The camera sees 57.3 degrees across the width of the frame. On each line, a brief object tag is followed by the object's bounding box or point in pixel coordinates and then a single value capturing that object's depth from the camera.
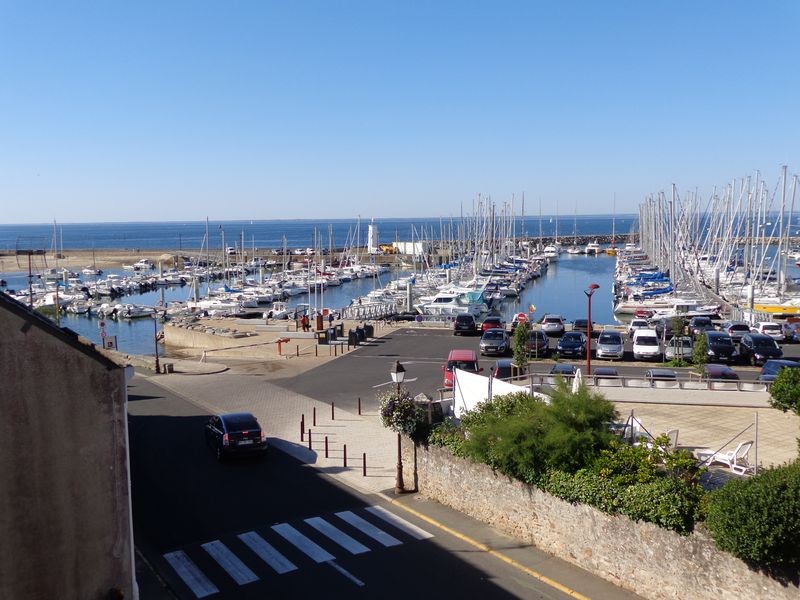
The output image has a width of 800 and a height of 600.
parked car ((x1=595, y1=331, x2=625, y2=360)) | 34.44
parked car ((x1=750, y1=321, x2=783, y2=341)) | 38.82
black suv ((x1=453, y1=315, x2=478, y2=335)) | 42.59
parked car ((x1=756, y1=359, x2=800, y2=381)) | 25.30
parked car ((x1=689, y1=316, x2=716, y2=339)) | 40.84
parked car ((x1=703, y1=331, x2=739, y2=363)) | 33.06
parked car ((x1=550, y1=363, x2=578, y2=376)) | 26.49
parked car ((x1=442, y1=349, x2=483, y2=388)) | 28.66
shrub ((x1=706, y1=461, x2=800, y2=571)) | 10.55
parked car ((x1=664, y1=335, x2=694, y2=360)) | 33.16
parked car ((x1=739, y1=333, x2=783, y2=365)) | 32.38
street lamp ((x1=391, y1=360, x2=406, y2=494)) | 18.05
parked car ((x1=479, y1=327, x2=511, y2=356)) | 35.88
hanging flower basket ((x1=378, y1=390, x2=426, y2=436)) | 17.81
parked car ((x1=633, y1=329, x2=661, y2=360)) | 34.34
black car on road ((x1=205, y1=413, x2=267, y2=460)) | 20.36
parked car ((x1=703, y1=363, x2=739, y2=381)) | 25.66
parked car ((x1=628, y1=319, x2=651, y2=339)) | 43.22
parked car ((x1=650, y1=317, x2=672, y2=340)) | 40.82
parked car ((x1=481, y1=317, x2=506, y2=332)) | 41.91
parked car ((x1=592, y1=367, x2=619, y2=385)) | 28.62
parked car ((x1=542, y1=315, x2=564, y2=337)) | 42.25
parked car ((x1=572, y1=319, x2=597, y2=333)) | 43.17
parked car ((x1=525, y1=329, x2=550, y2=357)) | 35.15
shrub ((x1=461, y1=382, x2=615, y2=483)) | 14.41
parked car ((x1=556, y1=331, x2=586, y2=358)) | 34.66
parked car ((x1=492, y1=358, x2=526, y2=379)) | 26.24
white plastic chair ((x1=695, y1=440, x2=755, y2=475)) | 15.60
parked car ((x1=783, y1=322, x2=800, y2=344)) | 38.38
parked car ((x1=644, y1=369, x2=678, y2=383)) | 24.55
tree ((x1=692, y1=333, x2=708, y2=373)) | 26.31
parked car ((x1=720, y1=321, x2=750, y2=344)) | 38.21
